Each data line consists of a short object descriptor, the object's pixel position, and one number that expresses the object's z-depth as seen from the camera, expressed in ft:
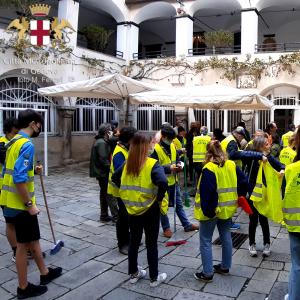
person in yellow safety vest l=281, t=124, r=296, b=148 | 25.73
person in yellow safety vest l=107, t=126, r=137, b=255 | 16.15
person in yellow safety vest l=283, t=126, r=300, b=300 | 10.15
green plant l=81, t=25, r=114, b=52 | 50.57
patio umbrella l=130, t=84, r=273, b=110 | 28.89
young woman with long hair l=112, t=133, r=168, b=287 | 12.98
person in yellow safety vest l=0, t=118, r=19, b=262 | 15.23
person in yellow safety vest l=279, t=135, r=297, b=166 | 19.12
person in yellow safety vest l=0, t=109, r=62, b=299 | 12.36
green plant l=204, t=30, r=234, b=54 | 49.93
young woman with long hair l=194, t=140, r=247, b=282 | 13.46
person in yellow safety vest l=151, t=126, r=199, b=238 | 18.92
